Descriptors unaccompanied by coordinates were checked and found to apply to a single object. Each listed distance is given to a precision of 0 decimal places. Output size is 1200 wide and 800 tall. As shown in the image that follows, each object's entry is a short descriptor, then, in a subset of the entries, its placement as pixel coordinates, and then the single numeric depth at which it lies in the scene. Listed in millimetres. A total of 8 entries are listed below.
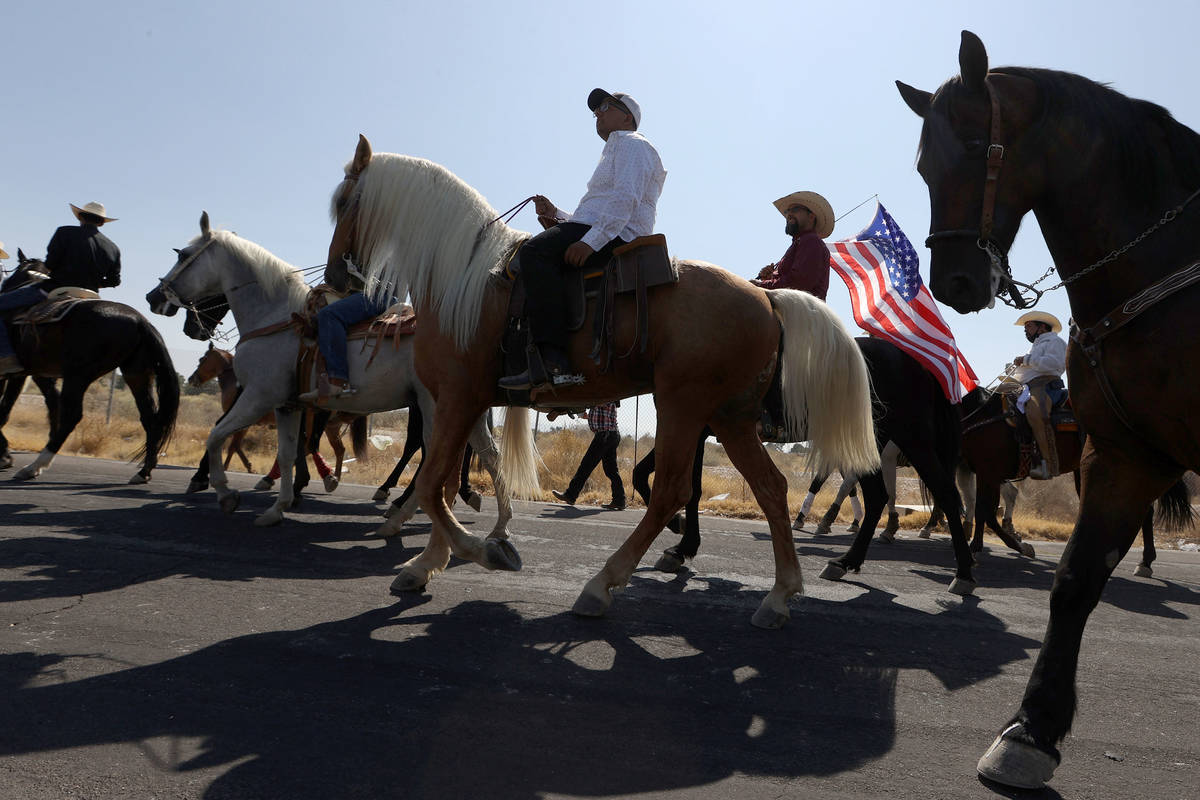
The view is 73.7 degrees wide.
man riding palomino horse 4566
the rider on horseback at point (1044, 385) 9250
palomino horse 4590
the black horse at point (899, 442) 6191
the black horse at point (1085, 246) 2652
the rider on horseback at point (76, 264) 10328
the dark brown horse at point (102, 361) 10203
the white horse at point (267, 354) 7363
